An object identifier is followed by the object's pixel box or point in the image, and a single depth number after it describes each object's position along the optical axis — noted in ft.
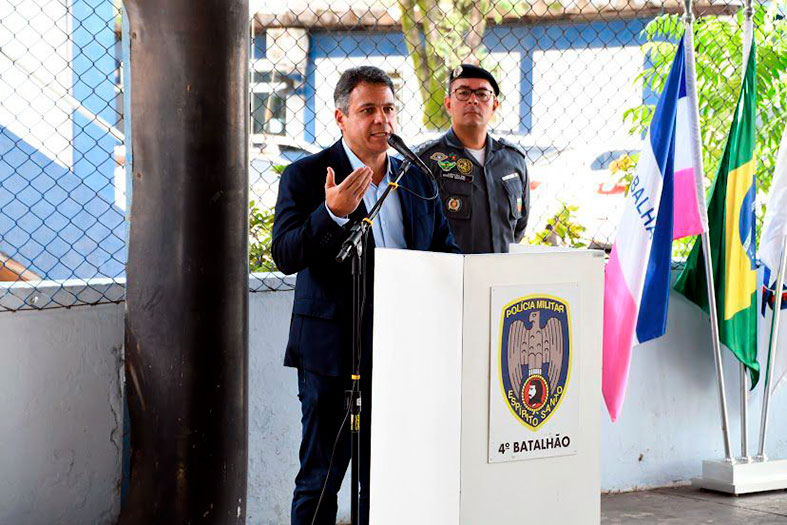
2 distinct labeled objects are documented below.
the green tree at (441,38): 32.22
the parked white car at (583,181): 30.37
